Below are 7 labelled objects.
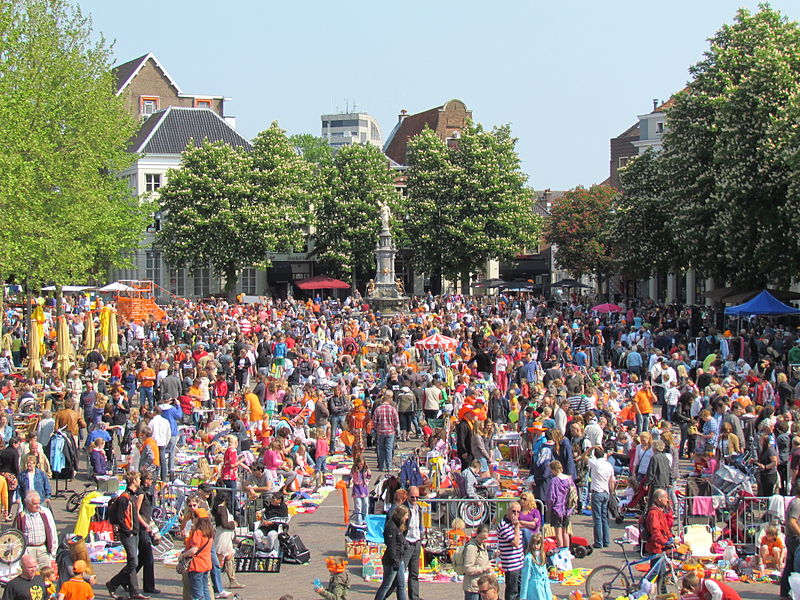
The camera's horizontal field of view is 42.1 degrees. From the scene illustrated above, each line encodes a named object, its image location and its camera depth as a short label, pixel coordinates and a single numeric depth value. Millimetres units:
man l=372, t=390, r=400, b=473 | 18375
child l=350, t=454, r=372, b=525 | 15195
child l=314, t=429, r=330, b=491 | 18484
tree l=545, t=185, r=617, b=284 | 71500
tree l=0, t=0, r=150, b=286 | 32938
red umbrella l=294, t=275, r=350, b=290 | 61906
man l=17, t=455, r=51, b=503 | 15328
